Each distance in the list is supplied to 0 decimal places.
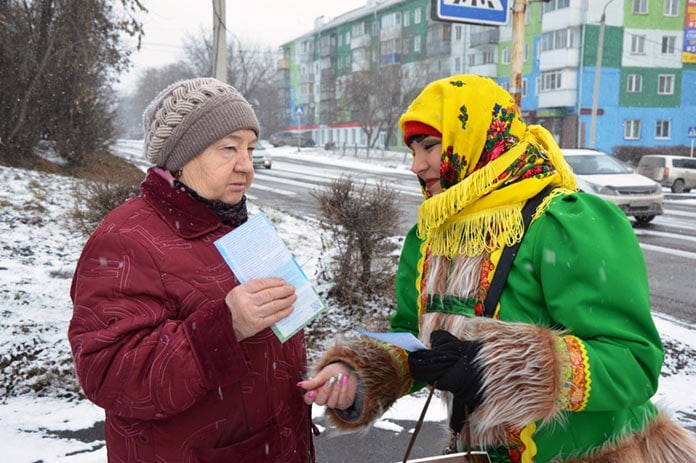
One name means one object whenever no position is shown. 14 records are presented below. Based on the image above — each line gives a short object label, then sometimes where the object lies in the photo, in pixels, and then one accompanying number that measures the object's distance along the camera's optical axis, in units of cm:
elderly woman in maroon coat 148
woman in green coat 146
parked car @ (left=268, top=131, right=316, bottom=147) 4864
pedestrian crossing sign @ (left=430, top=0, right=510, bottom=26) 496
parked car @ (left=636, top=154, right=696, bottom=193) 2217
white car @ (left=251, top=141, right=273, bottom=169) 2734
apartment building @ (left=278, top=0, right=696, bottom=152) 3631
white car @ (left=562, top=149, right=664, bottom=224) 1360
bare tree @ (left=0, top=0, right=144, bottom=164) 1192
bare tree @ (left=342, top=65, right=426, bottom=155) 3994
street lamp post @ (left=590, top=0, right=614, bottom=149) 2327
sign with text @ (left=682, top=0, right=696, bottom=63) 3481
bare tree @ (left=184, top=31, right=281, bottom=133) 5305
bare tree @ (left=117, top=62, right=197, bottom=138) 7167
